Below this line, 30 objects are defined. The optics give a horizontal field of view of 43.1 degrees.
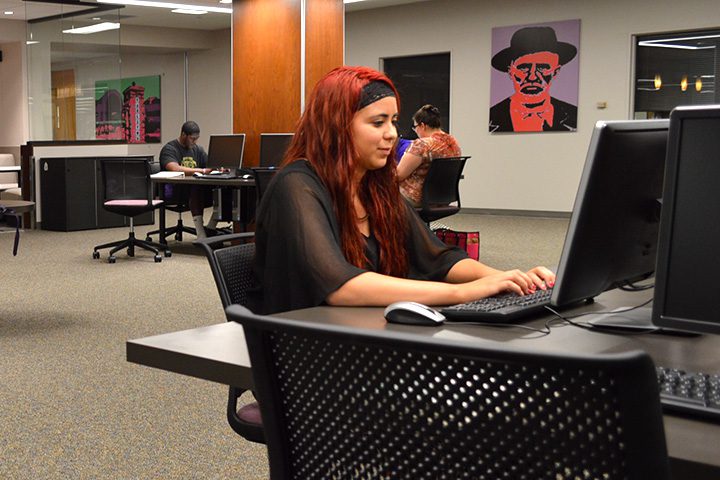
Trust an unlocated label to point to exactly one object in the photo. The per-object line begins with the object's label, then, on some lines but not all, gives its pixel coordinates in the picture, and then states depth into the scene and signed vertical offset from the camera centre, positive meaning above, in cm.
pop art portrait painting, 1078 +52
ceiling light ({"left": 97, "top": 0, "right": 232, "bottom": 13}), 1061 +130
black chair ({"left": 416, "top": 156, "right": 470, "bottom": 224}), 668 -51
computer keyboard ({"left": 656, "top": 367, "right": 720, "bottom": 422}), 104 -32
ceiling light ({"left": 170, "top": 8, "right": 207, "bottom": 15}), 1211 +139
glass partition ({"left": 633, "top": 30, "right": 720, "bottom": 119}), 993 +58
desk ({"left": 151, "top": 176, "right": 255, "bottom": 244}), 757 -57
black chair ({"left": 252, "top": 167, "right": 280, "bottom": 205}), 700 -47
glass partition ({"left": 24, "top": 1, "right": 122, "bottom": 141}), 1041 +46
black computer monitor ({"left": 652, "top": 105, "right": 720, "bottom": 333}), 133 -15
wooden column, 805 +53
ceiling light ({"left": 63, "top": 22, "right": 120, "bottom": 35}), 1038 +95
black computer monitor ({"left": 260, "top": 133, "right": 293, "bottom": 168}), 764 -27
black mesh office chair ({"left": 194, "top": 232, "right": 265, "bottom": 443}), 192 -37
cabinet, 966 -88
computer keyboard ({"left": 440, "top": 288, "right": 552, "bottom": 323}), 160 -34
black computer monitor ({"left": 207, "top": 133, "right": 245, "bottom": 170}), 809 -33
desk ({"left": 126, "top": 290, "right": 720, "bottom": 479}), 133 -36
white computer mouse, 155 -33
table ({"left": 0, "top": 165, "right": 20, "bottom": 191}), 1007 -90
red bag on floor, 657 -87
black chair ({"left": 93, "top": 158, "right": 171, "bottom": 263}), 757 -64
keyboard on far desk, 775 -52
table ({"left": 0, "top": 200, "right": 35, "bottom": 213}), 452 -47
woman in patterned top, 664 -25
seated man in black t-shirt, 843 -49
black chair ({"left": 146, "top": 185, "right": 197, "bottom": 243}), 877 -90
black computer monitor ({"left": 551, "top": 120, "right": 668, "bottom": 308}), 148 -15
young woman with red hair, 180 -24
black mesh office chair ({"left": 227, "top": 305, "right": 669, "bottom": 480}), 68 -24
